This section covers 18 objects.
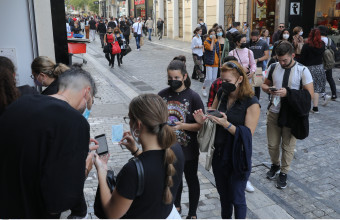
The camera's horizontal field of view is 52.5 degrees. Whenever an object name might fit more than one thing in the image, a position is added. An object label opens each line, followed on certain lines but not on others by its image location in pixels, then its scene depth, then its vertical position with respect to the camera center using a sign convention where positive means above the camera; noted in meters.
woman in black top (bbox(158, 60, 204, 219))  3.57 -0.88
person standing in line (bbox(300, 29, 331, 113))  7.92 -0.84
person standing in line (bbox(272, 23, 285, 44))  12.28 -0.41
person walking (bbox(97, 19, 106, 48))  22.38 -0.24
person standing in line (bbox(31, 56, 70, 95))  3.93 -0.49
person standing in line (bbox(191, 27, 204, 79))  11.42 -0.87
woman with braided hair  1.99 -0.85
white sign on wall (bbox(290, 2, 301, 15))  16.08 +0.69
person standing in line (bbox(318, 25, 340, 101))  8.40 -1.17
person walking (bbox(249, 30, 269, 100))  8.75 -0.62
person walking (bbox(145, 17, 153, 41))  29.58 -0.02
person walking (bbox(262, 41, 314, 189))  4.34 -0.89
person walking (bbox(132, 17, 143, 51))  21.83 -0.38
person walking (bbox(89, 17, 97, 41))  27.66 -0.21
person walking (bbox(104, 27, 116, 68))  14.66 -0.58
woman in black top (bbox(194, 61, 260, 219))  3.32 -0.96
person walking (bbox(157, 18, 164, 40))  29.77 -0.20
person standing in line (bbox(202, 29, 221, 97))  9.13 -0.85
